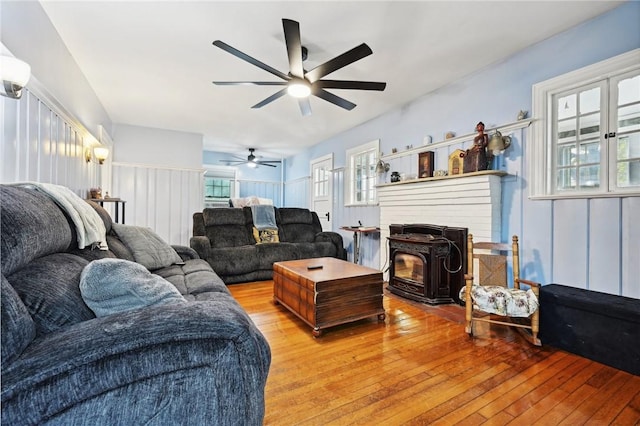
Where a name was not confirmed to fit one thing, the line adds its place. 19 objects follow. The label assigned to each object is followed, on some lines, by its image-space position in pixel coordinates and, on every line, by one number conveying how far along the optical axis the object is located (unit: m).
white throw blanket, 1.46
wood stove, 3.03
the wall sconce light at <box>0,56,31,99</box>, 1.40
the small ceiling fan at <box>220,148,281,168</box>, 6.71
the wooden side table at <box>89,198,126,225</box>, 3.27
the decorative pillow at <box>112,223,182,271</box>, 2.31
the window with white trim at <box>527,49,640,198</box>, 2.12
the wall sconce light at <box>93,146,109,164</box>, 3.39
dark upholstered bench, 1.77
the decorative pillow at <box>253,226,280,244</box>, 4.48
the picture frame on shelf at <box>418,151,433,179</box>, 3.52
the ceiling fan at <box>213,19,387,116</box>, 2.04
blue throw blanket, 4.61
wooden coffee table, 2.28
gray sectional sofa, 0.63
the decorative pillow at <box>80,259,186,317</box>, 0.93
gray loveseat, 3.87
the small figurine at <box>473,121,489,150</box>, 2.87
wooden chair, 2.06
